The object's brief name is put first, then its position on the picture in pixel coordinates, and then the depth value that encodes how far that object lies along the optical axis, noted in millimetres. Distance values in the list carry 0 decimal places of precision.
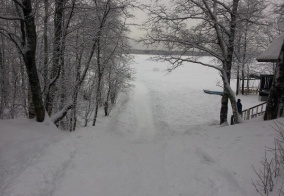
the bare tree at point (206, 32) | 12195
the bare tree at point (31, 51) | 8148
